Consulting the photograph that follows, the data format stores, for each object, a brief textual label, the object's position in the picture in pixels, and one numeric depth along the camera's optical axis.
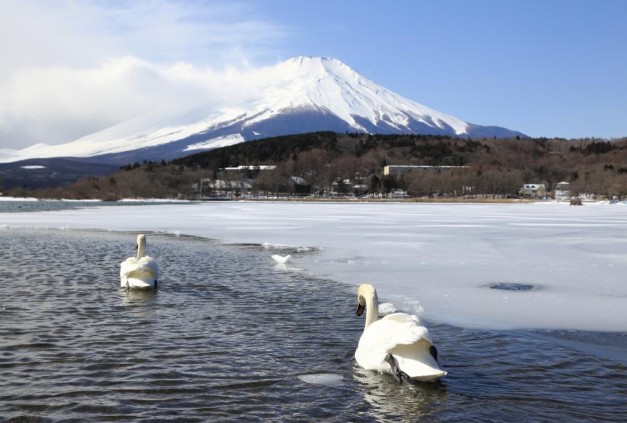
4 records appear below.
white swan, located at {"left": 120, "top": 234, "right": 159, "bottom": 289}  16.02
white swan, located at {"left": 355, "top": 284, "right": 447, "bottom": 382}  8.44
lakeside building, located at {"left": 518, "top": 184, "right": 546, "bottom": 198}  191.51
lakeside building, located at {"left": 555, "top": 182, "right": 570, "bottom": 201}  162.80
